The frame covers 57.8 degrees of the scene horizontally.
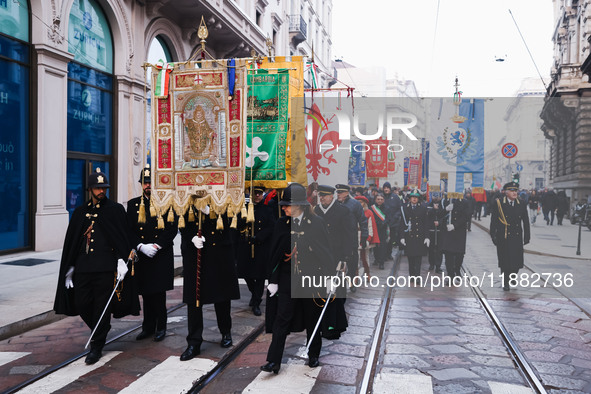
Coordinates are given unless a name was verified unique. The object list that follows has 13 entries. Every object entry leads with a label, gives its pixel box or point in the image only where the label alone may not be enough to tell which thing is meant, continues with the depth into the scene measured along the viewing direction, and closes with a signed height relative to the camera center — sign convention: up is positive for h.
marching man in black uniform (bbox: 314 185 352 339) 7.09 -0.51
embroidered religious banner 5.82 +0.62
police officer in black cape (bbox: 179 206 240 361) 5.15 -0.89
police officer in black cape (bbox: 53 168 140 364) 4.99 -0.77
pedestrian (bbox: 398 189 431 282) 9.84 -0.93
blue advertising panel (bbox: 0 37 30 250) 10.27 +0.63
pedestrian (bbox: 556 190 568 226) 23.86 -0.85
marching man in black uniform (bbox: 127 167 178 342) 5.57 -0.81
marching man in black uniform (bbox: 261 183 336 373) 4.79 -0.76
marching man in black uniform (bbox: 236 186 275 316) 7.05 -0.92
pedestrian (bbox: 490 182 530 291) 8.70 -0.75
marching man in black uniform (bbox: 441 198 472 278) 9.60 -0.92
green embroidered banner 8.62 +0.98
